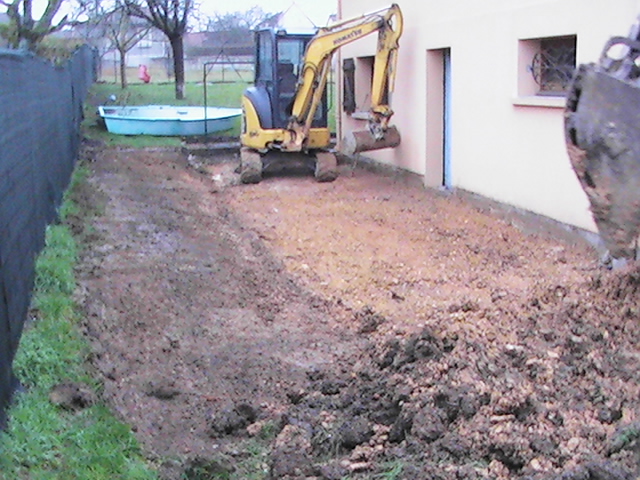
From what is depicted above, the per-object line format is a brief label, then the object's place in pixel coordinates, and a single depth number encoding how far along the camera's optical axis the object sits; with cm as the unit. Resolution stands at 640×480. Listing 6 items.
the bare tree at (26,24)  2077
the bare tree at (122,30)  3297
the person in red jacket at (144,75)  3969
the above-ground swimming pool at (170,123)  2128
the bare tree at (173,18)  2756
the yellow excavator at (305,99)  1422
